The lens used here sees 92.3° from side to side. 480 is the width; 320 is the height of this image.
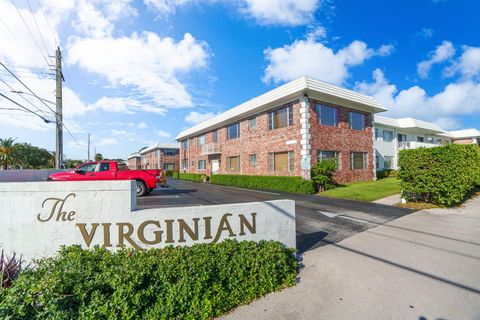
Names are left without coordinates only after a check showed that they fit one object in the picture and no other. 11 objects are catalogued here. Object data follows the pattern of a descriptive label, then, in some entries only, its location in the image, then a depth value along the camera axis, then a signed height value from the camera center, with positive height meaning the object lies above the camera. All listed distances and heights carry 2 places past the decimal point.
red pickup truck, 11.23 -0.40
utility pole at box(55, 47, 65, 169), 16.90 +3.99
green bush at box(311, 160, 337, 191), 14.98 -0.53
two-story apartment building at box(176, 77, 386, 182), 16.10 +2.69
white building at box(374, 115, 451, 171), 24.67 +3.42
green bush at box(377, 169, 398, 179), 22.57 -1.01
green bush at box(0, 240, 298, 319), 2.71 -1.54
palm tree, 36.28 +1.91
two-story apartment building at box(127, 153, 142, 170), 74.78 +1.92
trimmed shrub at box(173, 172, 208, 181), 29.08 -1.51
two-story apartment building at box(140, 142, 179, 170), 51.16 +2.27
